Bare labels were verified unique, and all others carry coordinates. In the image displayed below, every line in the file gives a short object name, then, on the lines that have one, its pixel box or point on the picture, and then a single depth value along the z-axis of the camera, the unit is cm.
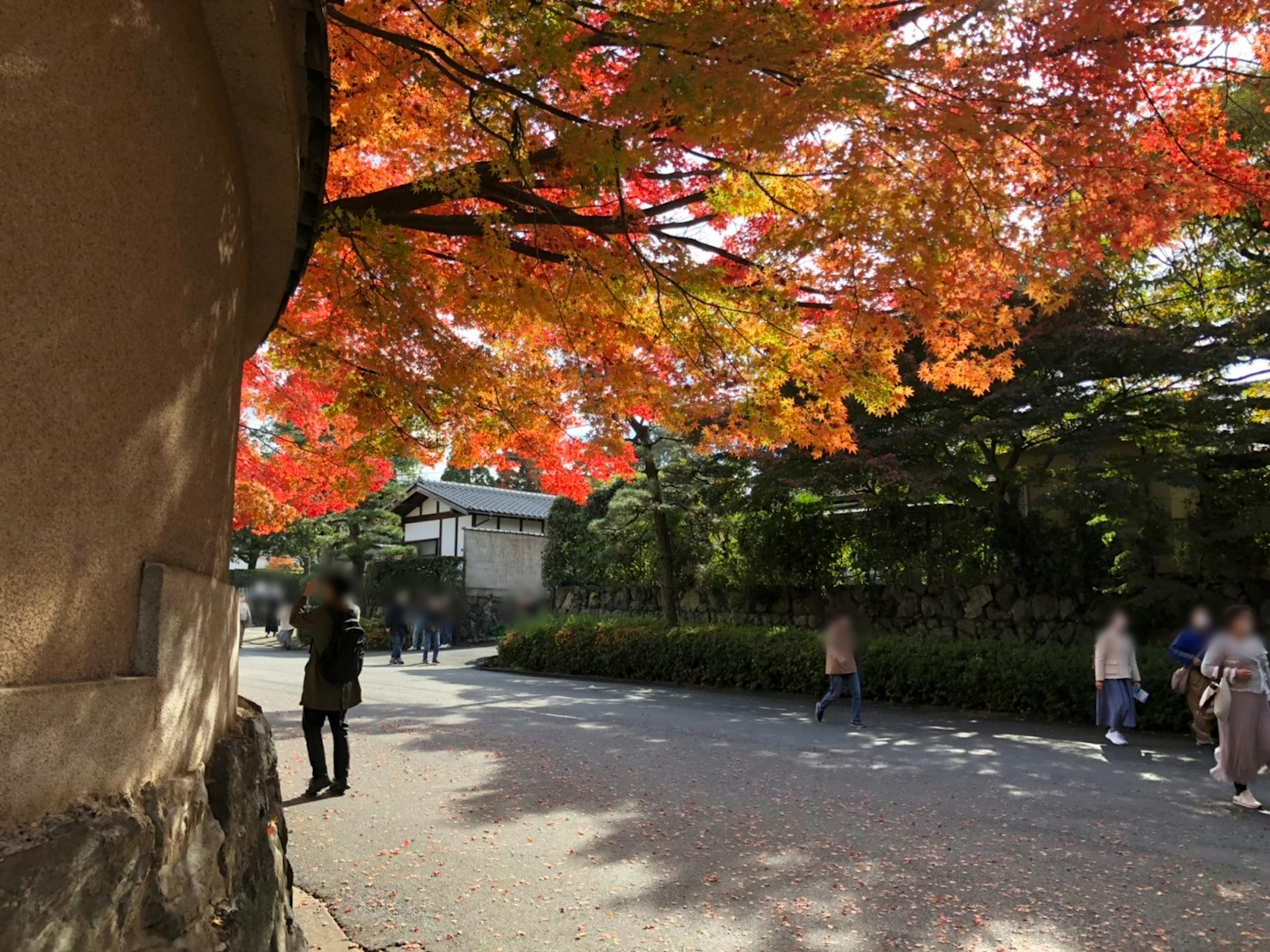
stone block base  175
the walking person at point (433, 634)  2247
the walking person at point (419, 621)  2484
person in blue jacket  938
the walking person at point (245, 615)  2397
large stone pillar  180
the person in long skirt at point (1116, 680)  998
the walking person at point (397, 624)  2177
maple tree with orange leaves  448
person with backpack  664
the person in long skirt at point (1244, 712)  684
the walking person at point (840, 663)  1105
